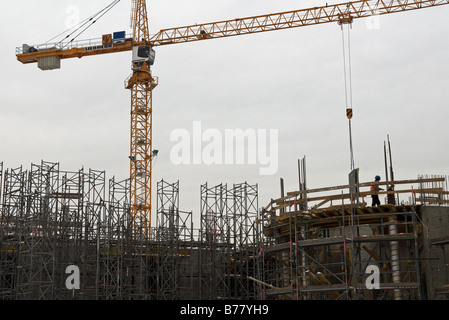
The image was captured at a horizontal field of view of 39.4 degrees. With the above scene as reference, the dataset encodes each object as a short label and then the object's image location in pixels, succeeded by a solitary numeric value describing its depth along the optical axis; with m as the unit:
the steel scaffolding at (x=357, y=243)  22.91
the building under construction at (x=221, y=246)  23.62
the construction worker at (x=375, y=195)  24.45
